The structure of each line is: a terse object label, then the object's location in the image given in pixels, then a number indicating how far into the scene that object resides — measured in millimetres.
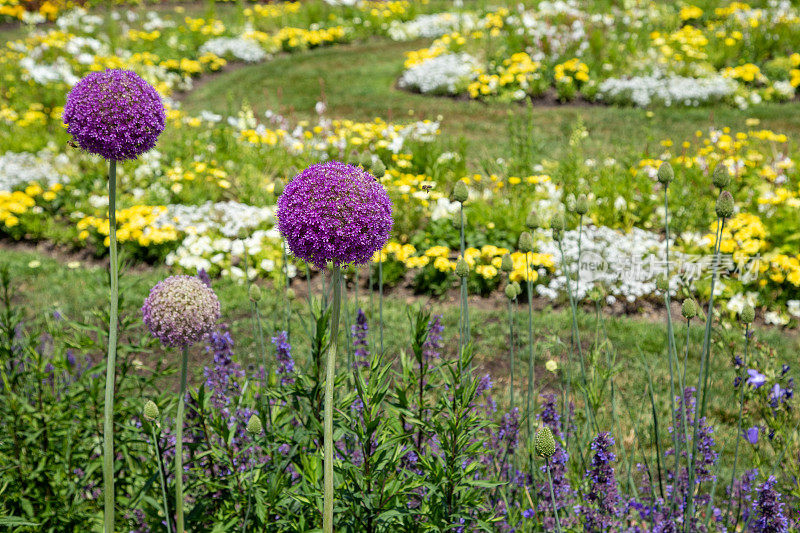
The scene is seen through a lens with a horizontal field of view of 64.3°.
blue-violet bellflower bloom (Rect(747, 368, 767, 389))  2416
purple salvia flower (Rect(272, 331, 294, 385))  2508
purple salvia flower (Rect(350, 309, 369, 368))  2717
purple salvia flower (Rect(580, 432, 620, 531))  2078
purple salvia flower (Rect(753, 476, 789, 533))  2012
